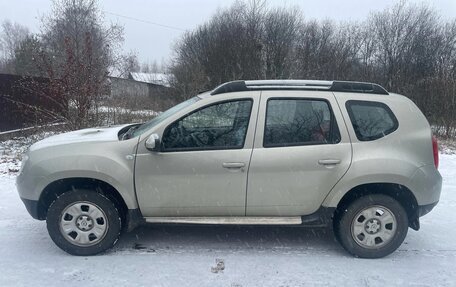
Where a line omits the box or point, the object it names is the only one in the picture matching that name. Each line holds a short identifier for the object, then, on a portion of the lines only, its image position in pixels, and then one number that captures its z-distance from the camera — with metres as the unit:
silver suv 3.76
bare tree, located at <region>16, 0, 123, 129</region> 9.91
